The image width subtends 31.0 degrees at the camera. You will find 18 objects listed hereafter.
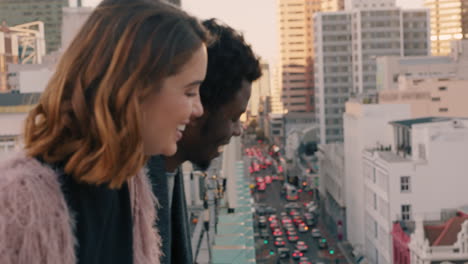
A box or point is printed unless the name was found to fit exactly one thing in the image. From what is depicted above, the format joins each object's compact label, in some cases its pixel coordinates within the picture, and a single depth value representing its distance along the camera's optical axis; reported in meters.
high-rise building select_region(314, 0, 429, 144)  80.56
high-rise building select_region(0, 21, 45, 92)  63.75
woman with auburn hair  1.59
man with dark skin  3.09
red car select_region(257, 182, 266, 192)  72.25
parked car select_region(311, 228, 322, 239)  48.66
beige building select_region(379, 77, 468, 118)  52.72
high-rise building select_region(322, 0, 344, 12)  110.00
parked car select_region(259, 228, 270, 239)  48.47
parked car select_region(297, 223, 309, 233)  51.19
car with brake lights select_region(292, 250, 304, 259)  41.78
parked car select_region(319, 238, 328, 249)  45.22
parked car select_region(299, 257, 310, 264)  40.06
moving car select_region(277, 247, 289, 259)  42.03
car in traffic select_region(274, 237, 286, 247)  45.62
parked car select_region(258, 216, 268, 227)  52.50
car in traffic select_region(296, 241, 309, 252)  43.45
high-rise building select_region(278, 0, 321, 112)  109.19
